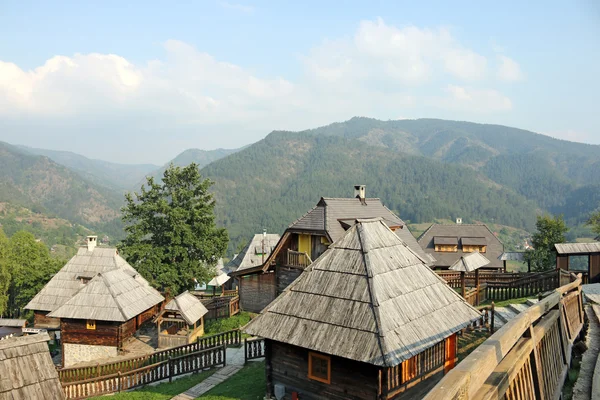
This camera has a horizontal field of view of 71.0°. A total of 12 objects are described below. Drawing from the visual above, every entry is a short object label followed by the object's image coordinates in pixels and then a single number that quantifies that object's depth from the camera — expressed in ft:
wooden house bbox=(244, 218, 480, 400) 34.73
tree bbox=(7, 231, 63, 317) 130.21
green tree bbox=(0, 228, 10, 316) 133.59
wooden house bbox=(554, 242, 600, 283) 74.38
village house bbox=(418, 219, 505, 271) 146.30
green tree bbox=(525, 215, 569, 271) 112.47
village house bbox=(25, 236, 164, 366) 78.89
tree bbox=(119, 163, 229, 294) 105.81
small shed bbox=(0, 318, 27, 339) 105.27
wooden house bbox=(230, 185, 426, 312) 71.51
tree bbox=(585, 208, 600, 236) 124.08
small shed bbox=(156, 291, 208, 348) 73.10
